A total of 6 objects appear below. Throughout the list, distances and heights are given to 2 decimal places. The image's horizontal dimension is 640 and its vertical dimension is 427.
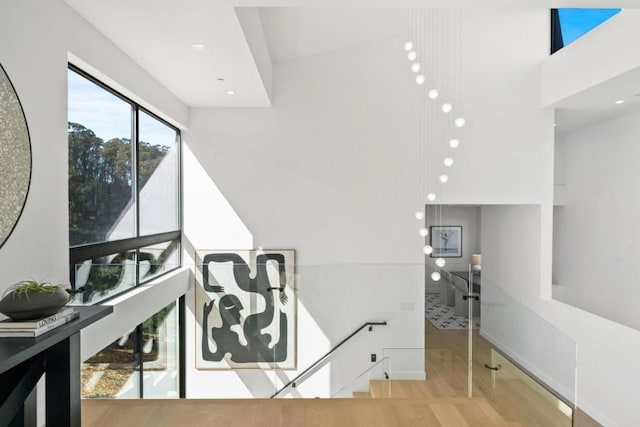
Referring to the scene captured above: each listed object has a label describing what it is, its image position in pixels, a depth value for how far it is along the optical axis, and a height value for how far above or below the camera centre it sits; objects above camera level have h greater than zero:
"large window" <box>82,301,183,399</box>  3.02 -1.34
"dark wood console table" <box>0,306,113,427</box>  1.49 -0.71
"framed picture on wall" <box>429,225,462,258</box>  8.44 -0.64
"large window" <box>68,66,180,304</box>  2.74 +0.18
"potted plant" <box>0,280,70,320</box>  1.47 -0.36
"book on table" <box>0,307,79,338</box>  1.45 -0.45
